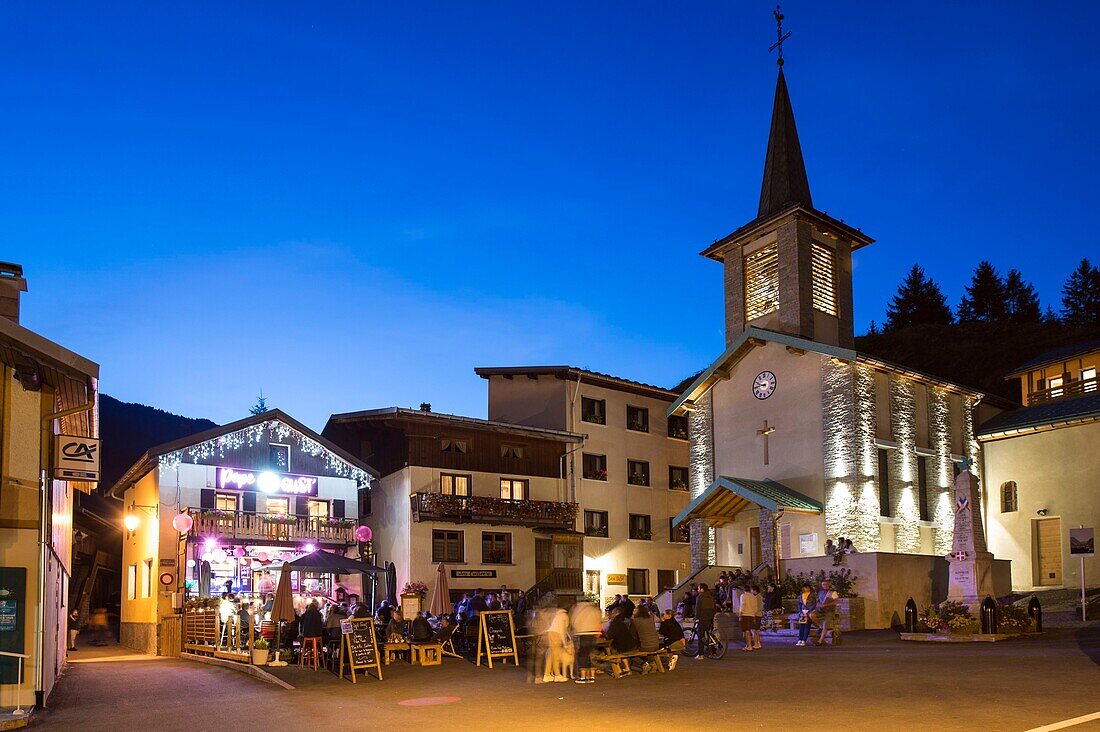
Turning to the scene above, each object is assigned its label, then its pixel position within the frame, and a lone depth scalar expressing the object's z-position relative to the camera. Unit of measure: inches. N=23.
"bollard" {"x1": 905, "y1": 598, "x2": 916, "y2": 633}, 903.7
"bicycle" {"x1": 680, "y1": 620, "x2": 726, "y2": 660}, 784.9
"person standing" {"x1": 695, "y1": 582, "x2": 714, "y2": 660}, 803.4
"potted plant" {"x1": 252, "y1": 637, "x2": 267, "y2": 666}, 810.2
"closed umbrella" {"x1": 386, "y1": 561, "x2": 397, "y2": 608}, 1257.5
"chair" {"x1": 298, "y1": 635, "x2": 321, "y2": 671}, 787.4
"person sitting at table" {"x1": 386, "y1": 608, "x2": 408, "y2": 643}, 787.4
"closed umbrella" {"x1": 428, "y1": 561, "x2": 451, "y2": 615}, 943.0
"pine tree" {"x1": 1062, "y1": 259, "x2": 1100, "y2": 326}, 2999.5
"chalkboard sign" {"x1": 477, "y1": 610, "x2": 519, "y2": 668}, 783.7
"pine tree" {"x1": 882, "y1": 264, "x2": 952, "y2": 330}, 3341.5
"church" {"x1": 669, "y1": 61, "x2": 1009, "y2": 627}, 1253.7
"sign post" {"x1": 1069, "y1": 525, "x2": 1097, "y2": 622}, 1016.9
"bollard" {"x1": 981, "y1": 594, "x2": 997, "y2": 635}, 861.8
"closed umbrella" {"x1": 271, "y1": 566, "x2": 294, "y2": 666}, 855.7
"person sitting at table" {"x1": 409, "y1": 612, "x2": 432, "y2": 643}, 808.3
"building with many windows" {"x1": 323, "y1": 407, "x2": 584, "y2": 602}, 1456.7
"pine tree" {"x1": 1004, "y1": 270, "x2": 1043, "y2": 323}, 3275.1
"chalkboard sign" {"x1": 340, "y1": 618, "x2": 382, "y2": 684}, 713.6
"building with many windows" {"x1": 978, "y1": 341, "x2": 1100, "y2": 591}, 1305.4
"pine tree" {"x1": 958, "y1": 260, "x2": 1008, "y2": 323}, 3324.3
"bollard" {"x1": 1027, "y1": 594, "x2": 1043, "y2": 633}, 907.4
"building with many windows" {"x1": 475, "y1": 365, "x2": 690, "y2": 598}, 1640.0
